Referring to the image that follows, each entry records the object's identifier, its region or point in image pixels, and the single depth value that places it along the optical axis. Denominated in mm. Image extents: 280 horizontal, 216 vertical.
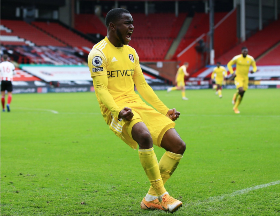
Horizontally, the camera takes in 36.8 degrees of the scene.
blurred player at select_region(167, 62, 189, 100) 26256
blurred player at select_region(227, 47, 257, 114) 14953
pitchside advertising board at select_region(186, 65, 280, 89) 39750
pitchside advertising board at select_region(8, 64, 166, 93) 35031
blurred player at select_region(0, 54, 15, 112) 16938
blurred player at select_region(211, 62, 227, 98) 28527
